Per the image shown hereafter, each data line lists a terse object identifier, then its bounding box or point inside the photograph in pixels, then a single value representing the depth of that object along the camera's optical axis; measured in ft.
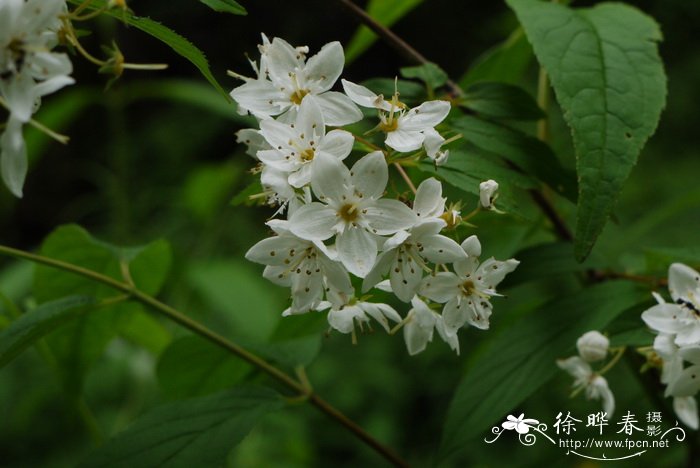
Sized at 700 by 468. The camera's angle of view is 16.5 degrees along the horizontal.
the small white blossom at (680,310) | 1.30
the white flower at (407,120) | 1.27
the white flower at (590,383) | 1.35
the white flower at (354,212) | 1.25
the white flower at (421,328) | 1.30
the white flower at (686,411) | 1.39
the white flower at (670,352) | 1.30
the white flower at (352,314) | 1.29
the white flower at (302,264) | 1.26
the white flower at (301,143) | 1.26
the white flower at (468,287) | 1.28
